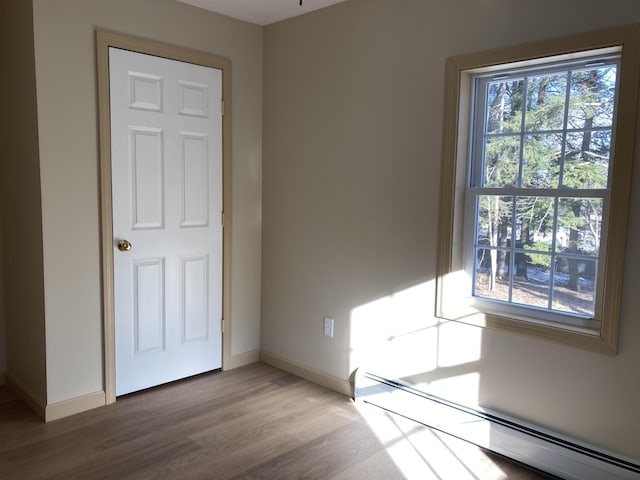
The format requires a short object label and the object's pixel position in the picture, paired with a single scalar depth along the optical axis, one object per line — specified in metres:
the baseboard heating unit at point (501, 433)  2.32
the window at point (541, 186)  2.32
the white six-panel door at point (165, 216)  3.13
